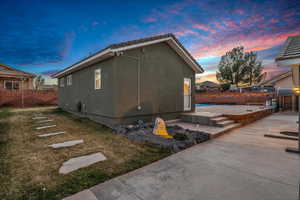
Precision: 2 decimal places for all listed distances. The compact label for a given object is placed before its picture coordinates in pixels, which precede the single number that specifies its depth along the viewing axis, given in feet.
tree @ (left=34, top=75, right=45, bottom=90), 127.26
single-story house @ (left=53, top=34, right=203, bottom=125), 18.44
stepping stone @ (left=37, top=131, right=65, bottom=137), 15.73
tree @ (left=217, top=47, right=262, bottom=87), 94.02
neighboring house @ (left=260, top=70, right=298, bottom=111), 39.80
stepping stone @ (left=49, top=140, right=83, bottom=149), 12.60
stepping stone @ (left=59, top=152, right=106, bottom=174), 8.64
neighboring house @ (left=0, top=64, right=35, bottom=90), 38.29
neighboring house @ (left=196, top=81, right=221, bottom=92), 99.90
